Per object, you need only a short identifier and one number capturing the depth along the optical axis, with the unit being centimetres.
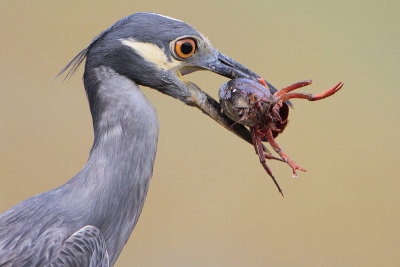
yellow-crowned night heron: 434
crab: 435
